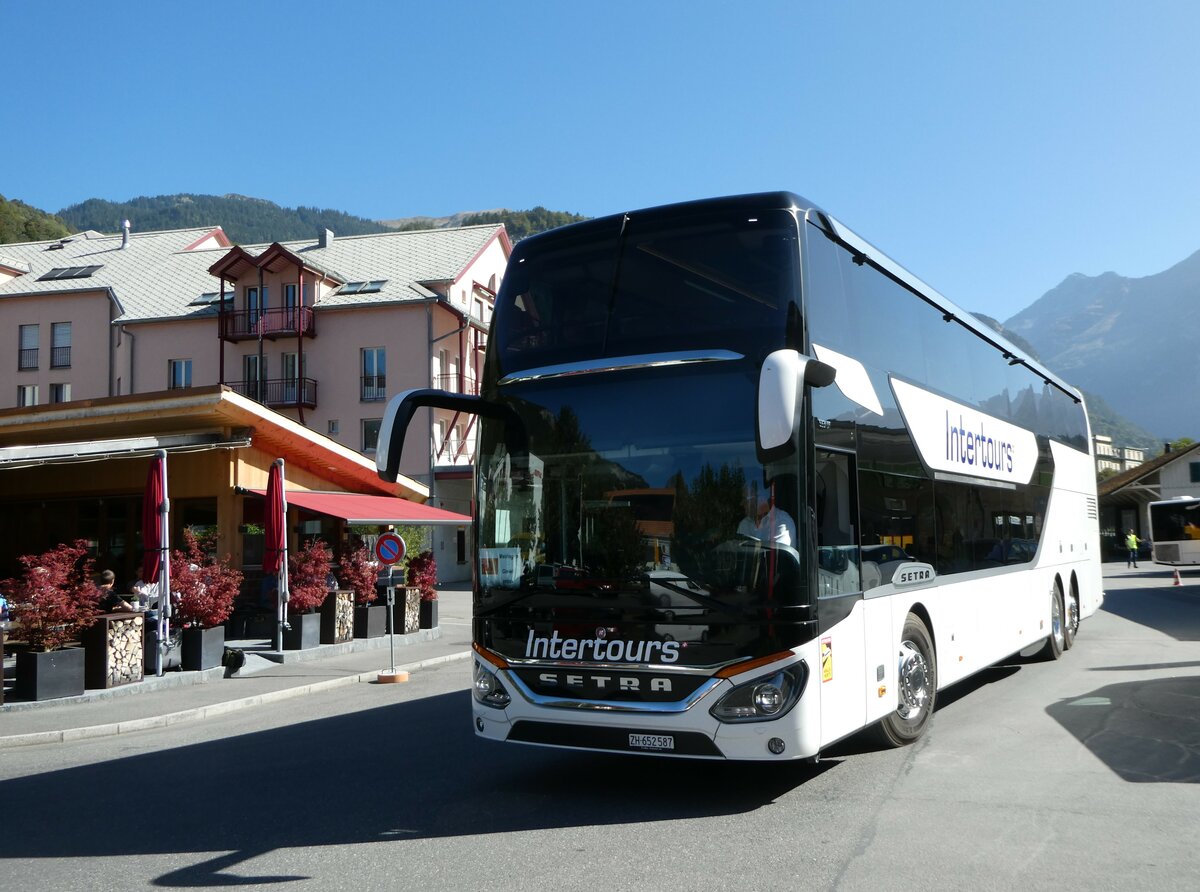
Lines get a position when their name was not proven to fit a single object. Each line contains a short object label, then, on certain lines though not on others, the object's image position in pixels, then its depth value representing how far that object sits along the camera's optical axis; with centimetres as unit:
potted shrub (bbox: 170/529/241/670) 1511
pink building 4459
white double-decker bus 641
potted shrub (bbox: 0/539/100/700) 1248
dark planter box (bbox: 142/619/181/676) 1468
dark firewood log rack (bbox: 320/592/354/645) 1920
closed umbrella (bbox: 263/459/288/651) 1725
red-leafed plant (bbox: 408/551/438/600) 2281
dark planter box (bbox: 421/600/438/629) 2303
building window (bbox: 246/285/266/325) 4553
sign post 1677
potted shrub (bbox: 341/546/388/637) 2036
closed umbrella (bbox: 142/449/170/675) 1455
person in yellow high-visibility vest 5509
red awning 1991
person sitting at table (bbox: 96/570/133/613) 1455
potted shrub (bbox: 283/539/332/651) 1827
